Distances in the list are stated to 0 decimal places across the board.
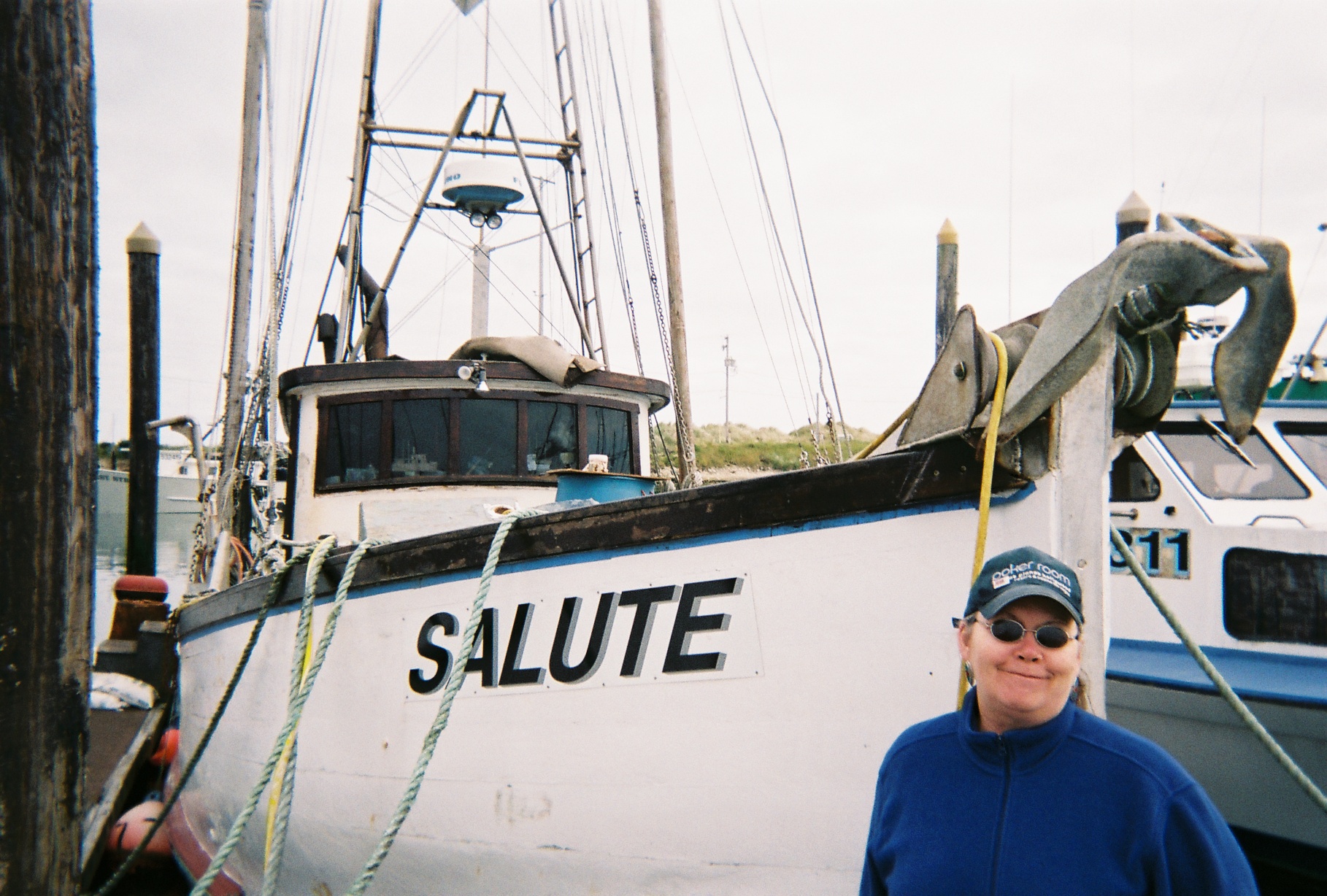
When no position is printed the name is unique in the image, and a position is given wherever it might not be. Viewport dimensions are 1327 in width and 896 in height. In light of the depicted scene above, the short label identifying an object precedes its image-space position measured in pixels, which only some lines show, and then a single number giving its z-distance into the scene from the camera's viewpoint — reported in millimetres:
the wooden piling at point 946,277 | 8484
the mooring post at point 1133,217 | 7477
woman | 1510
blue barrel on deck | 4227
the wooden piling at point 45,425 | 2564
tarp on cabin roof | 5461
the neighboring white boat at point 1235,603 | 3996
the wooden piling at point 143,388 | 8938
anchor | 2039
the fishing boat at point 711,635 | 2322
